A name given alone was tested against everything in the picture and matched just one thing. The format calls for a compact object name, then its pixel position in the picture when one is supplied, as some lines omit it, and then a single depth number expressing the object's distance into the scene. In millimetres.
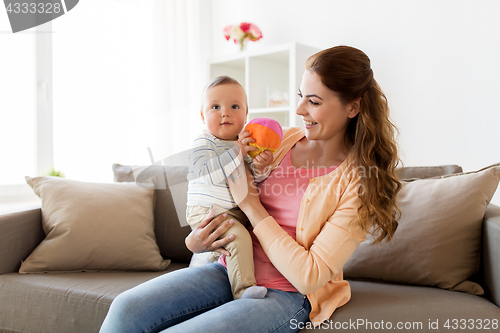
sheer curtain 2824
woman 1118
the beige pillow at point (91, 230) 1619
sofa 1199
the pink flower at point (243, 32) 2788
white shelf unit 2520
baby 1183
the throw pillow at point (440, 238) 1367
